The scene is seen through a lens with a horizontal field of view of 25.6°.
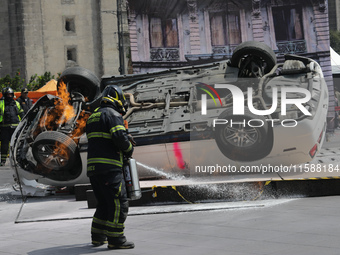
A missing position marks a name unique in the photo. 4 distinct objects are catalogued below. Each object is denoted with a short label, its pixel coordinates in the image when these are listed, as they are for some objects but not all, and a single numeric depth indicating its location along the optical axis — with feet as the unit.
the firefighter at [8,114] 57.72
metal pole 140.65
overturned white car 35.40
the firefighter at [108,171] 23.49
